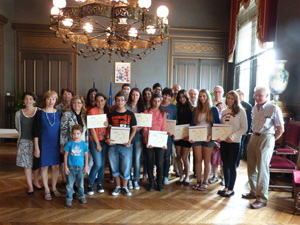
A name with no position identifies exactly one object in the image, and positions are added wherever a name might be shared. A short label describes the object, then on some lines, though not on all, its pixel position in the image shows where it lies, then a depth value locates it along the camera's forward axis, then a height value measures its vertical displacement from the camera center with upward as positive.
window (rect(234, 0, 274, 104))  5.27 +0.99
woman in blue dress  3.02 -0.44
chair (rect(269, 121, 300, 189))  3.48 -0.71
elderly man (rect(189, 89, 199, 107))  3.74 +0.07
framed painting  7.29 +0.72
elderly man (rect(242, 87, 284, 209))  2.97 -0.41
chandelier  3.05 +1.01
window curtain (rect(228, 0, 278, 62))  4.69 +1.51
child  2.92 -0.72
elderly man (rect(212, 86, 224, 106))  3.82 +0.10
